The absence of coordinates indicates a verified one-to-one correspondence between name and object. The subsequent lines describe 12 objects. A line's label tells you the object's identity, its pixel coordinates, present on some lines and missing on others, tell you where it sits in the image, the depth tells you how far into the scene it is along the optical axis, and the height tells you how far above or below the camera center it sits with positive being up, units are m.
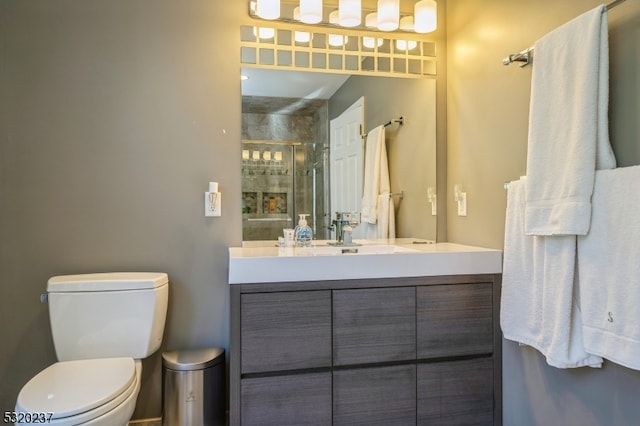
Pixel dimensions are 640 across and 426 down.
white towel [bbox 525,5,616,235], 1.20 +0.27
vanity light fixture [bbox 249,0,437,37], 1.90 +0.99
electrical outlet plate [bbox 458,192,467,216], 2.03 +0.02
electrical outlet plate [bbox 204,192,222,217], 1.93 +0.02
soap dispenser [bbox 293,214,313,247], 2.02 -0.14
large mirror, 2.01 +0.34
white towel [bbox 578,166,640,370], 1.08 -0.19
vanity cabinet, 1.52 -0.60
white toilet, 1.49 -0.50
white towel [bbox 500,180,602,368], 1.26 -0.31
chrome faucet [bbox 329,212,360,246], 2.08 -0.10
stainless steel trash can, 1.69 -0.82
